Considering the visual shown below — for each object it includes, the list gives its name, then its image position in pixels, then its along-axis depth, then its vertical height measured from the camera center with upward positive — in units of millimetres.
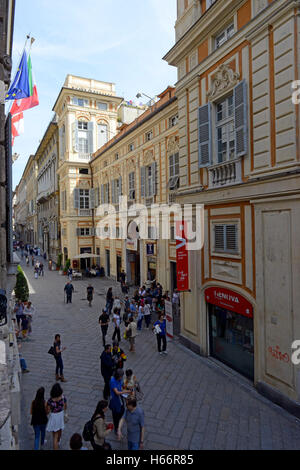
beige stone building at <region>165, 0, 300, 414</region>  7559 +1589
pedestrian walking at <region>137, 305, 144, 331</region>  14073 -4020
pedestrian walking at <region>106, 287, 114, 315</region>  16236 -3839
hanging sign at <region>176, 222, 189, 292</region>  11562 -1302
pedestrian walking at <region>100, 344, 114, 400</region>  8141 -3706
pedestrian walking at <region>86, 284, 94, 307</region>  18562 -3891
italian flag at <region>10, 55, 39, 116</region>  11508 +5193
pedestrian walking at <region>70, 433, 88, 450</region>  4762 -3382
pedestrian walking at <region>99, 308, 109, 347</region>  11836 -3640
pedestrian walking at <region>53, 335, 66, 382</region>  9023 -3861
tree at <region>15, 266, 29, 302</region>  15961 -3002
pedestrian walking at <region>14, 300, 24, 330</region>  13462 -3491
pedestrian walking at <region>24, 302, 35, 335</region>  13517 -3569
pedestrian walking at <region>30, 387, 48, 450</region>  6066 -3749
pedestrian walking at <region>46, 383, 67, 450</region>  6031 -3675
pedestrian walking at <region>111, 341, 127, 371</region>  8097 -3596
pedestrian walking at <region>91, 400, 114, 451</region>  5391 -3647
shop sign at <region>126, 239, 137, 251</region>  21516 -936
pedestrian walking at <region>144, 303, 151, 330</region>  14084 -4005
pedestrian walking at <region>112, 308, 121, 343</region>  12066 -3711
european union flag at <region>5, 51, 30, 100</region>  10797 +5530
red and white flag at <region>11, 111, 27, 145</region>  12169 +4661
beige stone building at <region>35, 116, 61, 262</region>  39250 +6006
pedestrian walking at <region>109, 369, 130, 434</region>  6750 -3807
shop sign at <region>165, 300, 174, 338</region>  11297 -3358
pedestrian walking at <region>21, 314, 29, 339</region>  13086 -4080
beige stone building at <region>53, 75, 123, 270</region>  31703 +10196
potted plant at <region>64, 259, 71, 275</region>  31531 -3280
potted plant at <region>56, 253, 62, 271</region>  34956 -3237
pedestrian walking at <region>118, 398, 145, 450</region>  5730 -3749
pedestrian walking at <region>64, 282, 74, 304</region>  19406 -3724
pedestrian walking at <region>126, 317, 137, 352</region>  11413 -3910
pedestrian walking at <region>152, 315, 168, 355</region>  11055 -3751
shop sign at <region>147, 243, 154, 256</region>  19266 -1128
